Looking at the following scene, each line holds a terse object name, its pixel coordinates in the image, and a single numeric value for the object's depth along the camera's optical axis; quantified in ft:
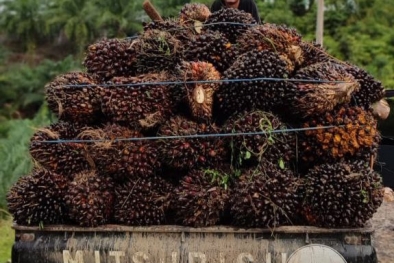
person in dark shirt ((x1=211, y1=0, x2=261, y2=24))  15.99
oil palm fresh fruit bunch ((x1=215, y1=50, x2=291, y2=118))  9.24
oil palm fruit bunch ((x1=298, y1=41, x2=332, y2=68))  10.38
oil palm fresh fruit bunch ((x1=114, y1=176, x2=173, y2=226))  9.11
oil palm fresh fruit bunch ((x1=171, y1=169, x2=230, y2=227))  8.84
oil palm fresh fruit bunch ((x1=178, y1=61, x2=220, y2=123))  9.23
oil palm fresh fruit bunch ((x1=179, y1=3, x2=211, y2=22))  11.69
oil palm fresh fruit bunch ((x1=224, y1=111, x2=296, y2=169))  9.05
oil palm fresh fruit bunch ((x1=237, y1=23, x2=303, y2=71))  9.87
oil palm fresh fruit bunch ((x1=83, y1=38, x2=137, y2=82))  10.25
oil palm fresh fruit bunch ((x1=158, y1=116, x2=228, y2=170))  9.16
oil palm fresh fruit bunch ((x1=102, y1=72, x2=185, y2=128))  9.40
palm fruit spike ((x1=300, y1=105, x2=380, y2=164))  9.16
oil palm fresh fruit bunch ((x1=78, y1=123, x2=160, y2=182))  9.14
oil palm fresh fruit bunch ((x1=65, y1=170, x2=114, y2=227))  8.92
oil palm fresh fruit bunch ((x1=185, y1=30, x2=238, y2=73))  9.98
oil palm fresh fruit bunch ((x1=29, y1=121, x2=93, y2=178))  9.68
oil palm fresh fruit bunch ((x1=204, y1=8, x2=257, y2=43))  10.74
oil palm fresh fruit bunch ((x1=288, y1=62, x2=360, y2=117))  9.10
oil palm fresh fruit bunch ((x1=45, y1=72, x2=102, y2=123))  9.79
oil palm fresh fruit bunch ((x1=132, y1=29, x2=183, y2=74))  10.13
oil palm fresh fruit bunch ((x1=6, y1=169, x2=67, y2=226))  9.23
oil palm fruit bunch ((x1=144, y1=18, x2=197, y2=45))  10.62
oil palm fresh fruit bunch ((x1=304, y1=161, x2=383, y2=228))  8.68
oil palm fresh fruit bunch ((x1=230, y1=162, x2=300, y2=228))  8.63
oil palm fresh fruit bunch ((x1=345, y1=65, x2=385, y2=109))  9.89
